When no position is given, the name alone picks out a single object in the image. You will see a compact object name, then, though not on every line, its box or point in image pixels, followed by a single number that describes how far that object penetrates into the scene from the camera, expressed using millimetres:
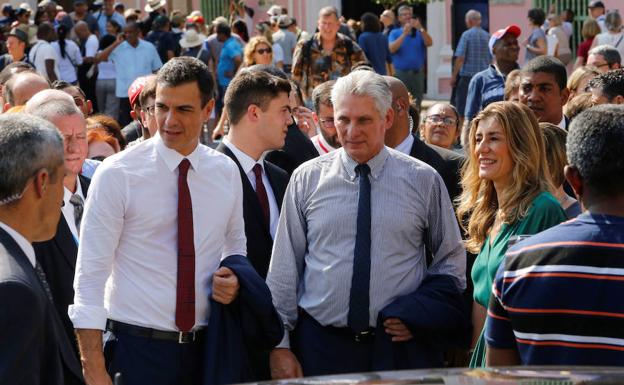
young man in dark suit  9673
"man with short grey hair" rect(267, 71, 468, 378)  8698
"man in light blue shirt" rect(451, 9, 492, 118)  29102
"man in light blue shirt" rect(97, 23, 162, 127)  29706
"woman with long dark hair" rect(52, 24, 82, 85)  30366
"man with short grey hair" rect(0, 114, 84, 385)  5603
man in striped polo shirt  6008
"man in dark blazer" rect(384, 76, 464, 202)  10642
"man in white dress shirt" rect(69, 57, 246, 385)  7949
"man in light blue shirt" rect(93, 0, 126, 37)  38442
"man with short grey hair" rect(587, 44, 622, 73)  18577
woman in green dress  8258
